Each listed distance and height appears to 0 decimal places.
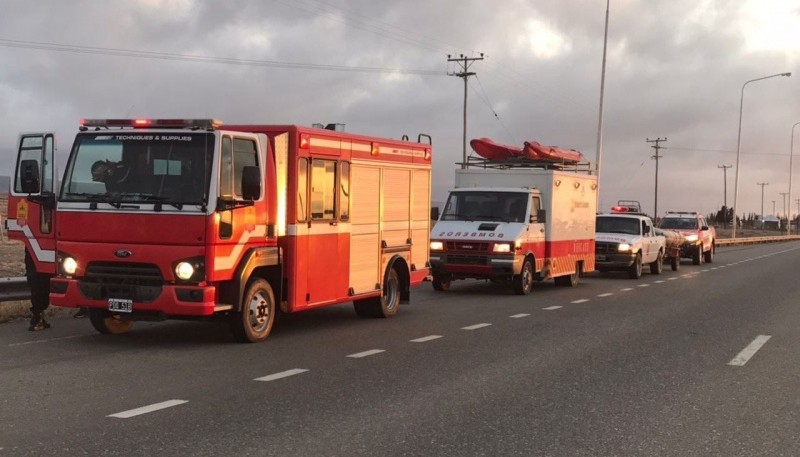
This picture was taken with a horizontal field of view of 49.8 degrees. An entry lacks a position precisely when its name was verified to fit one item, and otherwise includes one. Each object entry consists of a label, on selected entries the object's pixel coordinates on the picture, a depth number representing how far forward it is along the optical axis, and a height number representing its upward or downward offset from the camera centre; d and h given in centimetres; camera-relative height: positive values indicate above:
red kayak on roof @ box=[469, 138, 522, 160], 1970 +125
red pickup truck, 3156 -93
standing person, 1048 -118
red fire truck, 933 -25
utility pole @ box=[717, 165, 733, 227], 11945 +152
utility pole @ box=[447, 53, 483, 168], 5106 +811
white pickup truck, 2333 -104
